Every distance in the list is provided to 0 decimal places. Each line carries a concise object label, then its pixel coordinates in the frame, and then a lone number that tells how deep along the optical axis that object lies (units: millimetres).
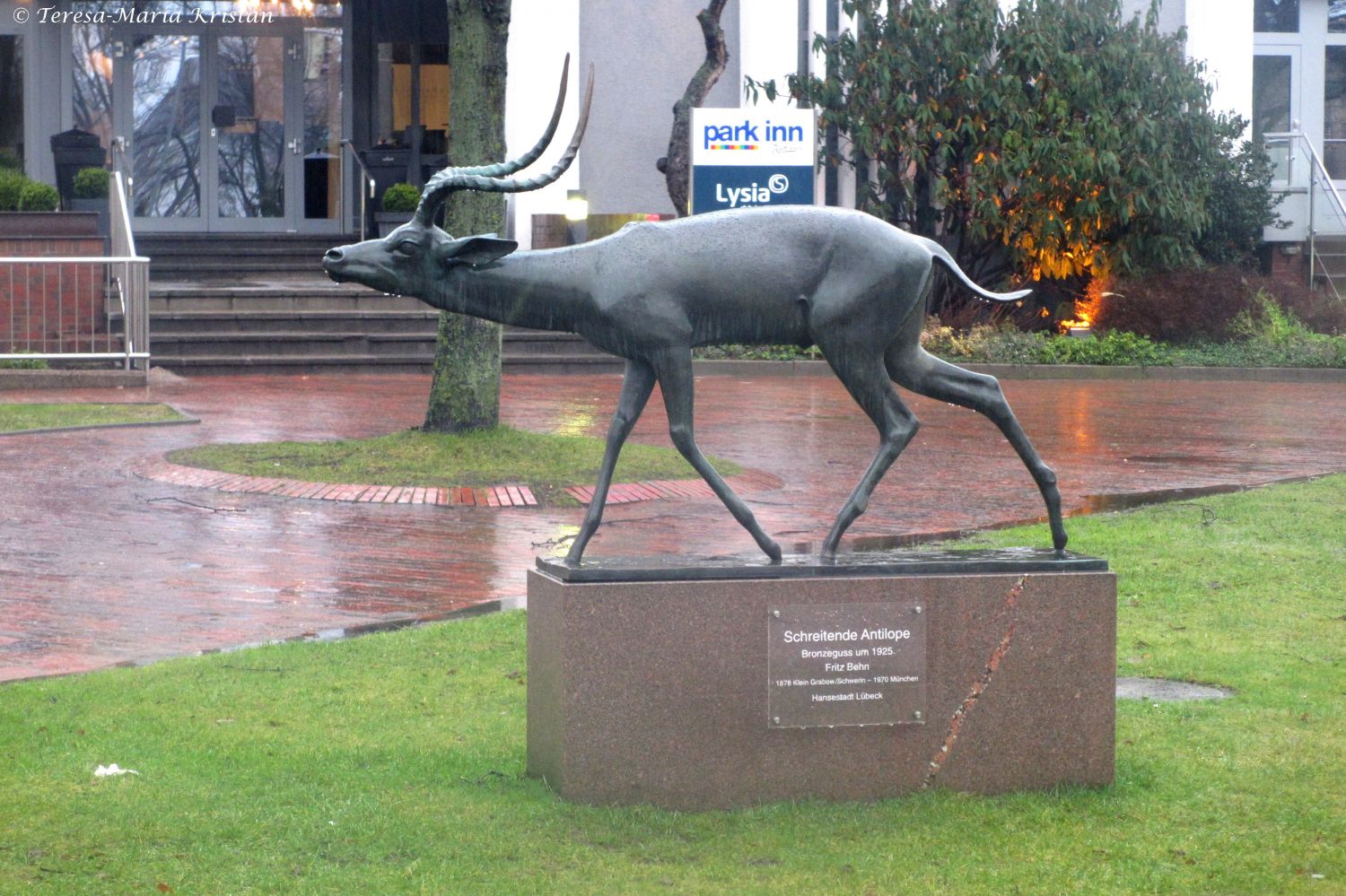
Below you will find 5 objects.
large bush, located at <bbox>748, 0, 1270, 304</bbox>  23094
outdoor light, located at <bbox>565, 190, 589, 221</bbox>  24188
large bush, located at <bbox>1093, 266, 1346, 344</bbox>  23828
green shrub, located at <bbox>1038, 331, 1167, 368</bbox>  22516
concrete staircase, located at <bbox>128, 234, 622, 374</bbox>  19594
